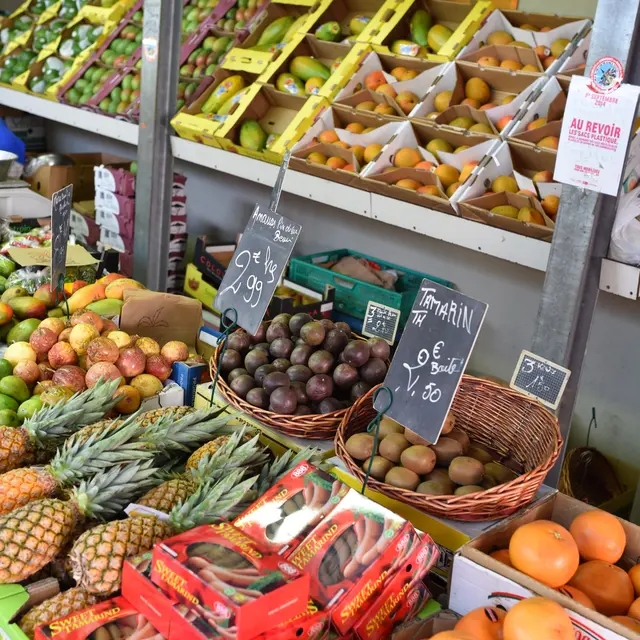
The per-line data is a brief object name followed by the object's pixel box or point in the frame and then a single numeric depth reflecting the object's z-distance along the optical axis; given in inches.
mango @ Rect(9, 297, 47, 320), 112.7
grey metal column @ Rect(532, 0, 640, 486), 85.6
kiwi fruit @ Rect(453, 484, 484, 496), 65.3
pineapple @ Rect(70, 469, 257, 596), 56.1
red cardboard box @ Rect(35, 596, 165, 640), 49.7
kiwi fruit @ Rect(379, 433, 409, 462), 69.9
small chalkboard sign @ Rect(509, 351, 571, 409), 75.7
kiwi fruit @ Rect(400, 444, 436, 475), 67.8
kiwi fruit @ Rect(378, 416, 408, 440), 72.5
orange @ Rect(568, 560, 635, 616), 58.3
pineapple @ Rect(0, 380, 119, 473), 73.9
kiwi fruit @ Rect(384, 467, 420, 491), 67.1
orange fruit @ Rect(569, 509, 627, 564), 61.9
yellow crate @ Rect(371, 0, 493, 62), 150.9
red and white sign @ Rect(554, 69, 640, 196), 84.4
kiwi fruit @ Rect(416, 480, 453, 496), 66.5
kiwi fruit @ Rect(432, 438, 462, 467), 70.2
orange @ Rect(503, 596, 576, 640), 48.0
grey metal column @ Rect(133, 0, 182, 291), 150.1
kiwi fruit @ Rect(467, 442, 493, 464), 73.9
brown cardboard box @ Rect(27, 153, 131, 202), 215.2
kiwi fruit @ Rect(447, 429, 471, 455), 73.4
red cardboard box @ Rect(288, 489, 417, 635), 52.2
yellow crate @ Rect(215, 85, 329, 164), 154.3
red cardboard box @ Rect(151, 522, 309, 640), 45.4
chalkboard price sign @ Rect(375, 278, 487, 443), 63.0
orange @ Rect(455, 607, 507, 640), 52.1
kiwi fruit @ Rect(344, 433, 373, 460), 69.9
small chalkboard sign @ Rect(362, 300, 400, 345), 87.6
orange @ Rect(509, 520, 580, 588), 56.1
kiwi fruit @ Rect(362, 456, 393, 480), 68.7
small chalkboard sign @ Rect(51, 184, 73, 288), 102.6
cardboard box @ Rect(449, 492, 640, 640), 52.2
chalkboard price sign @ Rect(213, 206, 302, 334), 82.9
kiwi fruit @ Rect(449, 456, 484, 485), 67.4
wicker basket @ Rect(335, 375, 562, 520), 64.2
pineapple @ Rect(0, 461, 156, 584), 59.0
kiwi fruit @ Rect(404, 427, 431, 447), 70.4
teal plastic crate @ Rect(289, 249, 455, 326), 153.6
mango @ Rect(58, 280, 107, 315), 116.0
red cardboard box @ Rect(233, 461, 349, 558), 56.1
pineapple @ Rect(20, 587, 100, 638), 55.4
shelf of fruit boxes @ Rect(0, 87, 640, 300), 100.3
